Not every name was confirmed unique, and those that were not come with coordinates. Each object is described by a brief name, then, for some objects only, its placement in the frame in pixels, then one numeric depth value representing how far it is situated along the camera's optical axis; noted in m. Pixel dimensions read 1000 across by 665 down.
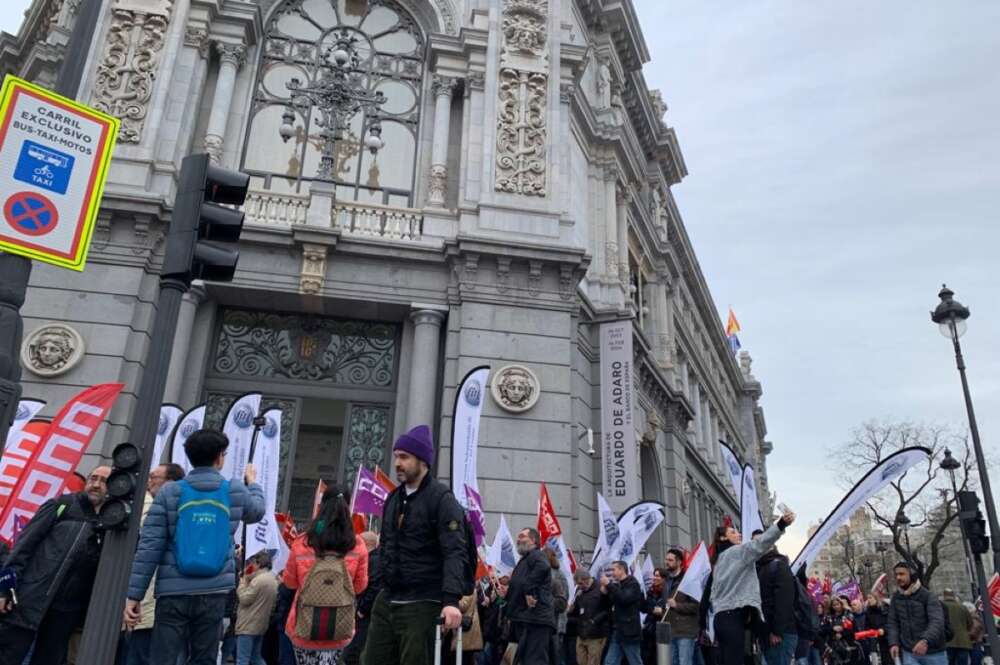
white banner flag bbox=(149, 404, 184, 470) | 12.49
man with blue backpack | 5.22
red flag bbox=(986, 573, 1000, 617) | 17.67
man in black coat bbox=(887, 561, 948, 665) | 8.84
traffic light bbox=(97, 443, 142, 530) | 4.84
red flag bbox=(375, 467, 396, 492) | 12.53
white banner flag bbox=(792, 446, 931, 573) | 9.04
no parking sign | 5.36
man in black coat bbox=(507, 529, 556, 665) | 8.92
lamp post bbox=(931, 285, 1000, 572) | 14.37
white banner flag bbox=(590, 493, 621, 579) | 12.20
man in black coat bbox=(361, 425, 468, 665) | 5.17
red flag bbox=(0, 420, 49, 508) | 9.41
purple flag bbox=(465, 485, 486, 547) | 11.94
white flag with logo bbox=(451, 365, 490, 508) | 13.85
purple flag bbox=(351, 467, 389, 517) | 12.08
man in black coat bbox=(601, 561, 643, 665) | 9.91
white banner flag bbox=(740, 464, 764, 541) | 11.48
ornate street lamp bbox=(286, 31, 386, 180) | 17.23
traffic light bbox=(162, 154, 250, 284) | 5.79
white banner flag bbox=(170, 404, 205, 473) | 12.59
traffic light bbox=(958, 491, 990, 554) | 13.61
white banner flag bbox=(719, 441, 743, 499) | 12.03
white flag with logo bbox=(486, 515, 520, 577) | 12.06
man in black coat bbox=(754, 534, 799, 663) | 8.45
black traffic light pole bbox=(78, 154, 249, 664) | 4.86
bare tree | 34.53
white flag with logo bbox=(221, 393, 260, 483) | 12.55
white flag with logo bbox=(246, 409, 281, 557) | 12.38
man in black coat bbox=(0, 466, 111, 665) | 6.01
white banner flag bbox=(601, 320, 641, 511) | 17.80
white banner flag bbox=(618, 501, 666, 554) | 12.63
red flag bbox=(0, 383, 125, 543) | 8.76
